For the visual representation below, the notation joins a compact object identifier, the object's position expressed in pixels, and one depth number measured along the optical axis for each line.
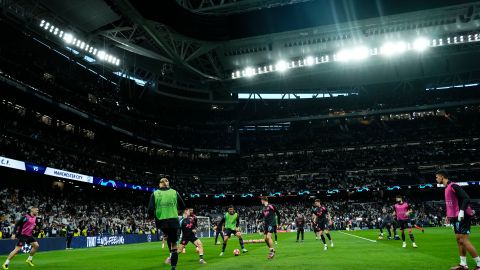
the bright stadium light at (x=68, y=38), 35.12
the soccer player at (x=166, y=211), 10.21
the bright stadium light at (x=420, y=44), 39.94
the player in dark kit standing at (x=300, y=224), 29.16
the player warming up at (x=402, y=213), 19.08
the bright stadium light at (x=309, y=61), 44.53
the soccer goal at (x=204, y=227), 50.79
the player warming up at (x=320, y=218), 19.05
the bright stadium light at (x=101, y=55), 39.47
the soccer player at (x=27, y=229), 15.30
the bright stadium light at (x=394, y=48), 40.56
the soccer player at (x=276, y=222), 15.85
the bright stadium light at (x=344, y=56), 42.00
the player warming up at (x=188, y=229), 15.32
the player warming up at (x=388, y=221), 24.94
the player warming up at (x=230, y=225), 17.81
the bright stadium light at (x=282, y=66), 45.38
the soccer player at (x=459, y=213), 9.15
